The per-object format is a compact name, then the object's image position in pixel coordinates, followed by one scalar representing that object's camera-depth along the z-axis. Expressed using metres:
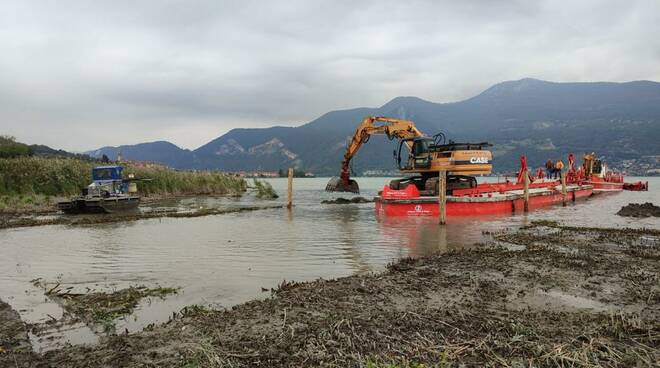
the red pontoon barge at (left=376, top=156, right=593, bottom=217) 20.55
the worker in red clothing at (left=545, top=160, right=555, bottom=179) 38.62
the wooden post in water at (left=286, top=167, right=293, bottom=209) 26.80
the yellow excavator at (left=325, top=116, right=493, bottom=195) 21.33
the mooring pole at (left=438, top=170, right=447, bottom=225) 17.22
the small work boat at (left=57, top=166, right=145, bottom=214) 22.52
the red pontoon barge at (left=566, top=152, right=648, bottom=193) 38.52
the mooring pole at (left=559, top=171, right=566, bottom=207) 26.96
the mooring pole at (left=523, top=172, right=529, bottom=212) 22.36
